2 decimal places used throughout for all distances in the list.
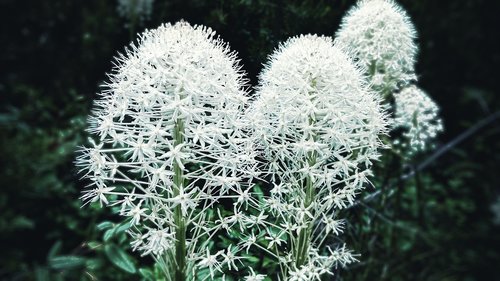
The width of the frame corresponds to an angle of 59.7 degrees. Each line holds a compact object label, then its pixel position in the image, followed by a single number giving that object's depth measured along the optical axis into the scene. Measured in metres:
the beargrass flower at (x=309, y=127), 0.28
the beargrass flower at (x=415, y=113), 0.43
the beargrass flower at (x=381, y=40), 0.42
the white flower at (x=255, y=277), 0.27
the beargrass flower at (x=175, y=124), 0.26
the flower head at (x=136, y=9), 0.53
